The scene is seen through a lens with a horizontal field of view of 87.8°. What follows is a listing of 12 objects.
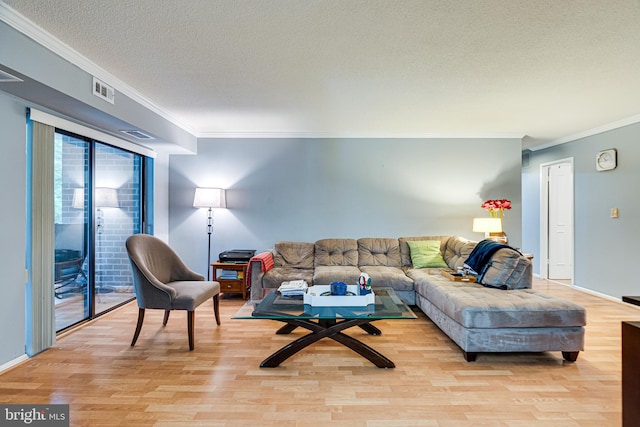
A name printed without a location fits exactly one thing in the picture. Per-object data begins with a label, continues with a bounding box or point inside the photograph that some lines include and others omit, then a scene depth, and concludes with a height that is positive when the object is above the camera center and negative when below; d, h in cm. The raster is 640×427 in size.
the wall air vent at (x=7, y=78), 213 +88
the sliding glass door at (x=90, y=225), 330 -14
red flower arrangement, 464 +12
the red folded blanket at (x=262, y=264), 414 -64
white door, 583 -16
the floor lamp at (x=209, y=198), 472 +21
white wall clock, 447 +75
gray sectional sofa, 264 -74
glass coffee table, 243 -75
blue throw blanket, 351 -46
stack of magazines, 296 -69
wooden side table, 452 -88
